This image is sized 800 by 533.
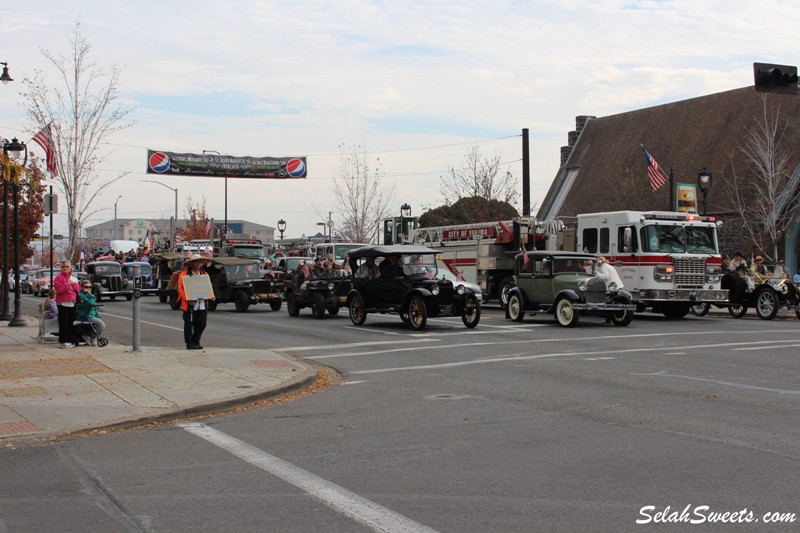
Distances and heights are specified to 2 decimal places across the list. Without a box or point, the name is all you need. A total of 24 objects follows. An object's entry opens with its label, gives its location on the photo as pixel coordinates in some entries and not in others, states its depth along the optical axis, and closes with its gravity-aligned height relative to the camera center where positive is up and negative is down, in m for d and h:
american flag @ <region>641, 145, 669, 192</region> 35.34 +3.87
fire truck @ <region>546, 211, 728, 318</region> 23.84 +0.39
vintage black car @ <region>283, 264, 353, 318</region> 25.89 -0.69
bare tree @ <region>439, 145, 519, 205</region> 55.25 +5.42
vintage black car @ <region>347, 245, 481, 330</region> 21.11 -0.47
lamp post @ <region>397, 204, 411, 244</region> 40.03 +2.75
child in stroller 17.38 -1.02
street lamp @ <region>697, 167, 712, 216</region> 29.77 +3.12
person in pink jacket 17.05 -0.57
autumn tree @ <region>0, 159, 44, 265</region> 33.66 +2.56
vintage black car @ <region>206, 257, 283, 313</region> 30.27 -0.49
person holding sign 16.38 -0.48
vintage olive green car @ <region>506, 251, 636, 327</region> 21.34 -0.53
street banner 49.00 +6.08
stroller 17.42 -1.14
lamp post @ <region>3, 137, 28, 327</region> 23.06 +3.03
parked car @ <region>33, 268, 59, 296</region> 49.56 -0.58
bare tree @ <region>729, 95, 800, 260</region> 37.75 +3.77
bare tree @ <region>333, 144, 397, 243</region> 62.00 +3.43
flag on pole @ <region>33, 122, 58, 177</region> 28.75 +4.27
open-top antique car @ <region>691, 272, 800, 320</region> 24.20 -0.69
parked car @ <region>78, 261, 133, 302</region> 41.88 -0.34
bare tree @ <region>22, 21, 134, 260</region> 31.91 +4.23
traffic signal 16.64 +3.69
